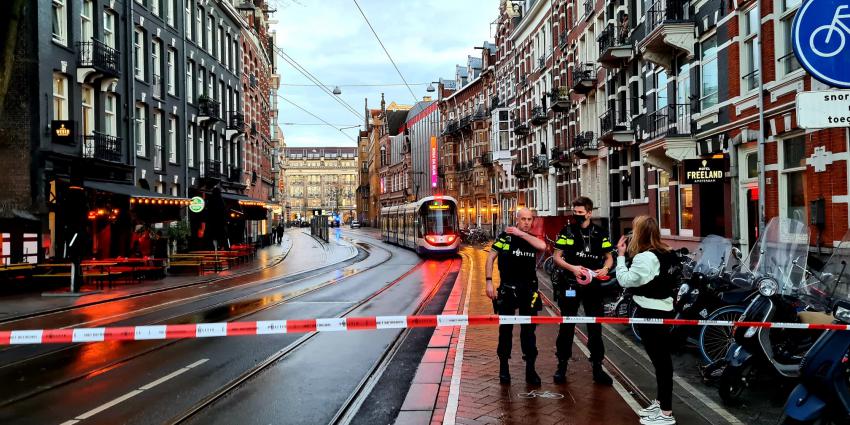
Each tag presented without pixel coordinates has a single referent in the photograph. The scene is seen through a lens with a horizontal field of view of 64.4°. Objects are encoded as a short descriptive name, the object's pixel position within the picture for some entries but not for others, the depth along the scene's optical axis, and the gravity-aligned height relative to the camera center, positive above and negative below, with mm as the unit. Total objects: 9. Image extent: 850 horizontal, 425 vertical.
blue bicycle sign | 5055 +1302
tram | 32312 -233
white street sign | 5180 +790
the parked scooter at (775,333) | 6117 -1116
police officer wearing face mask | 6816 -527
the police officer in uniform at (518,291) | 6734 -721
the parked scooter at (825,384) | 4340 -1128
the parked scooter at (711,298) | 7289 -942
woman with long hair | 5520 -615
